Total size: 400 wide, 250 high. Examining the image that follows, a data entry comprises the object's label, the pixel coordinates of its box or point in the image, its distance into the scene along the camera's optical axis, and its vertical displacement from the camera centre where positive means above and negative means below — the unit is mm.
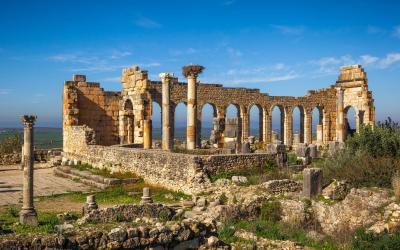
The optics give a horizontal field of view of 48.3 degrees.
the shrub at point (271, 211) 12422 -2165
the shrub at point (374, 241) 9266 -2350
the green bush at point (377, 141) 15539 -282
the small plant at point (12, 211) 11508 -2017
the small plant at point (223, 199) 13306 -1956
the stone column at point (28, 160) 10766 -606
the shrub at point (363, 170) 13734 -1187
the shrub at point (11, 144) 29384 -516
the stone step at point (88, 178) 16641 -1719
